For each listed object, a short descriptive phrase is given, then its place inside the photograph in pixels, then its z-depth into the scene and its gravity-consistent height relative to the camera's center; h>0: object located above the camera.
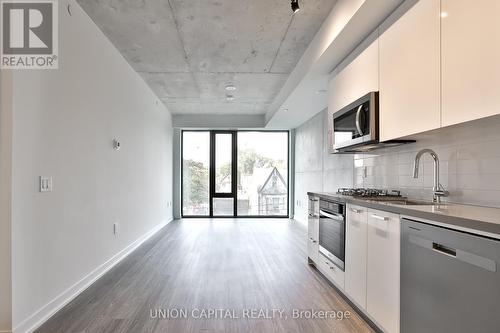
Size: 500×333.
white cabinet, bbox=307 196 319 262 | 3.48 -0.74
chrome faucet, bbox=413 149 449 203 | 2.13 -0.10
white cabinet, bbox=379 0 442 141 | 1.82 +0.62
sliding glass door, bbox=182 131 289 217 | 8.02 -0.19
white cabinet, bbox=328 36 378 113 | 2.56 +0.81
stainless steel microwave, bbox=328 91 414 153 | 2.54 +0.36
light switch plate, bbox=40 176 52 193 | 2.26 -0.13
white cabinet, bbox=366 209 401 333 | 1.88 -0.68
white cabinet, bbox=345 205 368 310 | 2.30 -0.69
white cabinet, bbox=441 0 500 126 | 1.41 +0.53
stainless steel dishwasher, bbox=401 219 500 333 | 1.21 -0.53
